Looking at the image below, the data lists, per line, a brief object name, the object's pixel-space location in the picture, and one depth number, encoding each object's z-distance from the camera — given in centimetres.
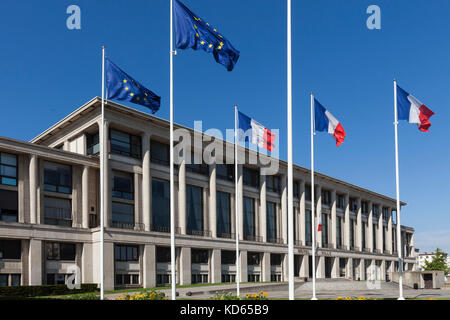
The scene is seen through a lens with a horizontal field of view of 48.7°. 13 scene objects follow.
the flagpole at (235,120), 3725
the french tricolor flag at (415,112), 3222
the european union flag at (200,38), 2452
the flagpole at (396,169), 3121
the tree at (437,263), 11653
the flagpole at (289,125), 1912
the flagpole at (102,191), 3086
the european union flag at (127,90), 2867
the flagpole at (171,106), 2522
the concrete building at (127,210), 4450
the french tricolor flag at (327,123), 3438
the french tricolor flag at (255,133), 3567
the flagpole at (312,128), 3462
